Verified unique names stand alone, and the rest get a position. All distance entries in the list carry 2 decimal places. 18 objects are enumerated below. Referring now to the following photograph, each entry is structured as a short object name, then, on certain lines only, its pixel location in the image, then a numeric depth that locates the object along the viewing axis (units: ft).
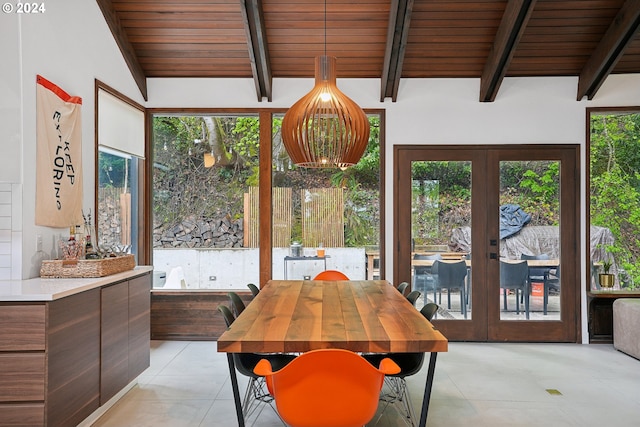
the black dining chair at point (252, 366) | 9.63
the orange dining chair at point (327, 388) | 6.65
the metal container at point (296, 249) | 18.93
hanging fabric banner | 11.46
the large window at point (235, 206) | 18.72
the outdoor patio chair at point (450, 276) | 18.29
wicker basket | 11.09
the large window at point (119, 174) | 14.99
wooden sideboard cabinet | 8.67
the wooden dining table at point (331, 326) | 7.39
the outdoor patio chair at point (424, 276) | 18.35
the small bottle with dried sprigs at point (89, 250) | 11.74
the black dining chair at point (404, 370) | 9.77
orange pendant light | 10.74
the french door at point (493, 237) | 18.07
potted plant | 18.04
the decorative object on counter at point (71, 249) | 11.65
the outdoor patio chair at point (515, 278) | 18.21
